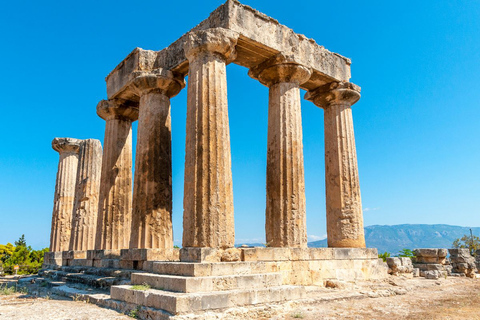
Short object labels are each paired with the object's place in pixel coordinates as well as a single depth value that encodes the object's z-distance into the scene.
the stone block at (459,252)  20.69
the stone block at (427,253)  20.00
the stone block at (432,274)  17.09
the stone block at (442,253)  19.83
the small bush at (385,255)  21.77
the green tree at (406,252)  23.67
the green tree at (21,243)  29.58
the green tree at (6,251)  27.83
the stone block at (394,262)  16.16
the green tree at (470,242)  28.53
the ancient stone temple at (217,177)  9.38
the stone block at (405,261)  16.48
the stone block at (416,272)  17.39
